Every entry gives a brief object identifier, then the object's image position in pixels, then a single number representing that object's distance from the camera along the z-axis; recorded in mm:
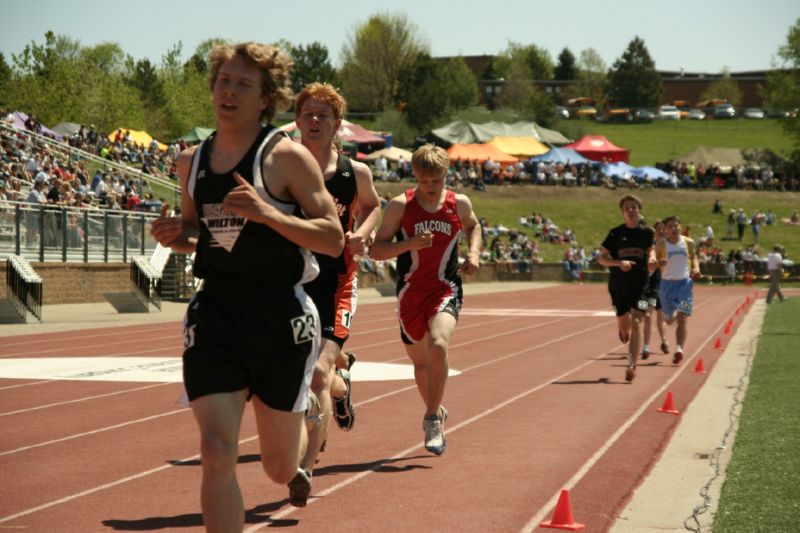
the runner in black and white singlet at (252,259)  4512
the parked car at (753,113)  129500
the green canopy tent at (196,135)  47969
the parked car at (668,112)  132250
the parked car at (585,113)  132375
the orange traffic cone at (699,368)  15524
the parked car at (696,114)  130125
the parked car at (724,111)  130750
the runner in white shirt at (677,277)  16531
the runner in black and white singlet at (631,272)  14359
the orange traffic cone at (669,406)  11256
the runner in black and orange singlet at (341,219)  6863
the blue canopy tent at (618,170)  67500
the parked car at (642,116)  130125
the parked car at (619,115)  130750
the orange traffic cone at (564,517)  6129
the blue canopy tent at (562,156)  66562
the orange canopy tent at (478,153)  66688
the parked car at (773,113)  123775
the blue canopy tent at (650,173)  69375
